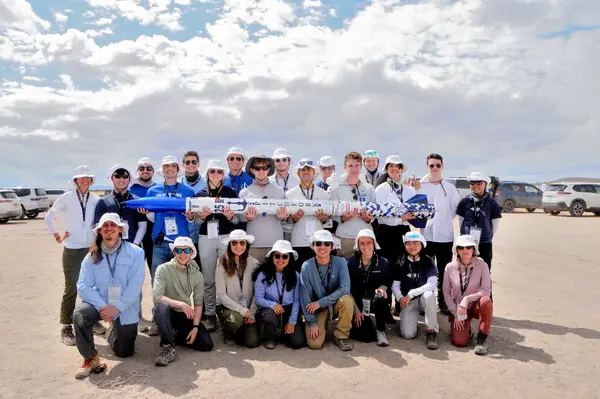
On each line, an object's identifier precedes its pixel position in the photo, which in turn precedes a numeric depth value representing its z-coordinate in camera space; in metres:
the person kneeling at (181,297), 5.43
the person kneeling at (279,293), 5.67
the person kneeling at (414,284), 5.90
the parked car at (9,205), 21.89
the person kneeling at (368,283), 5.89
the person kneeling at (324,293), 5.65
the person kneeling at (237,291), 5.68
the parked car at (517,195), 25.70
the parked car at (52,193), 27.06
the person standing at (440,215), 6.85
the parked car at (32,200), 24.30
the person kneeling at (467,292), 5.61
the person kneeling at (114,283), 5.07
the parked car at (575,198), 22.80
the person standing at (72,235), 5.89
